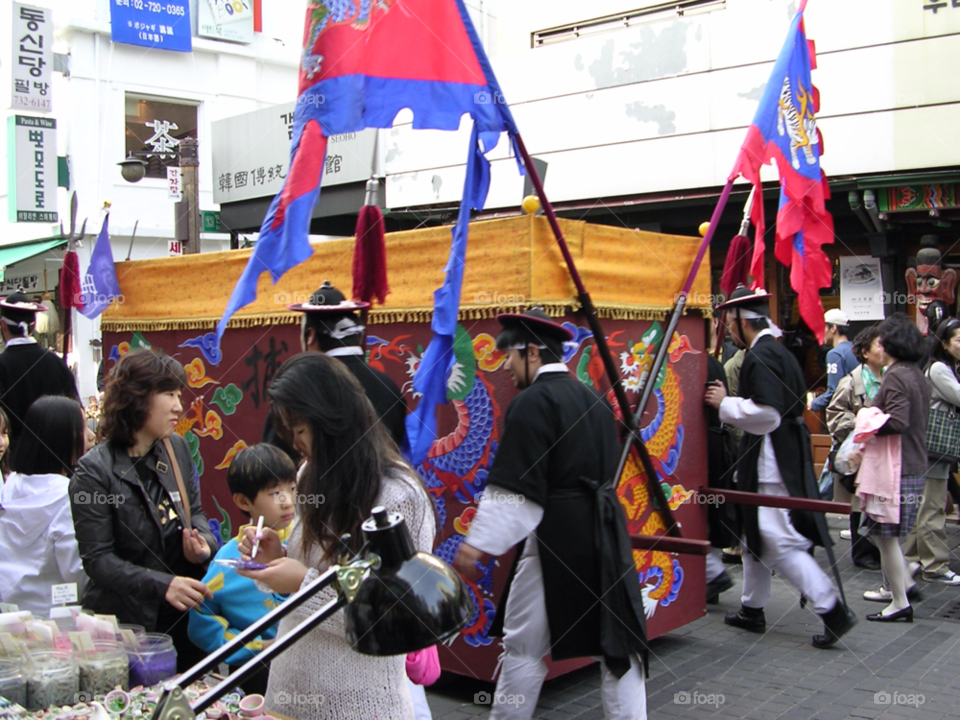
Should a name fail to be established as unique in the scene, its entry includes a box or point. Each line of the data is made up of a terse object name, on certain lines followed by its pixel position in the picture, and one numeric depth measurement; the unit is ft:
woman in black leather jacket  10.41
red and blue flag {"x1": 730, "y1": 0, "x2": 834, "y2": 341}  18.69
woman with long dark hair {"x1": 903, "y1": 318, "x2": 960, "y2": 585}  21.77
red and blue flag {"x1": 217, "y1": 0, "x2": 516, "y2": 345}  13.37
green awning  60.39
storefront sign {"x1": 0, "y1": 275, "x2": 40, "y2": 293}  64.95
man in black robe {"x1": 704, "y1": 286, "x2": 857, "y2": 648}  17.34
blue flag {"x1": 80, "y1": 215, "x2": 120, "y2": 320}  22.65
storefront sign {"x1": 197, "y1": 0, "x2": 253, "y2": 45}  65.77
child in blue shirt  9.95
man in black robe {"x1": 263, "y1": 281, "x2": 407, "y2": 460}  14.08
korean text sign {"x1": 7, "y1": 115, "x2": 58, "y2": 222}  54.90
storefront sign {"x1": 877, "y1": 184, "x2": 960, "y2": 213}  29.99
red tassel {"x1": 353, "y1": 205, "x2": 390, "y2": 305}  14.99
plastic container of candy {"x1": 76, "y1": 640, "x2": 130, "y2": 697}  7.84
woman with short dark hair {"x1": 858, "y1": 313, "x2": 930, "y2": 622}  19.01
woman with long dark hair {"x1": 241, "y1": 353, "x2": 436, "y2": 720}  7.36
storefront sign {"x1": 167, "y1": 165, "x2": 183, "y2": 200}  50.55
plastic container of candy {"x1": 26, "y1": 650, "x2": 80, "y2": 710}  7.63
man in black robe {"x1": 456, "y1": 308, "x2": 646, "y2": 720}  11.80
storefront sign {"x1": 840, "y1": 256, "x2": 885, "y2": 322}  32.37
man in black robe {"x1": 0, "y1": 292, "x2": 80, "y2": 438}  21.66
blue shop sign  52.01
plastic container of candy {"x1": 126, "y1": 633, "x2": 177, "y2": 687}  8.18
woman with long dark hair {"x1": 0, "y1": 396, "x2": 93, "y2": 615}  11.69
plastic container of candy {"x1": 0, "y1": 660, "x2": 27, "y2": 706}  7.50
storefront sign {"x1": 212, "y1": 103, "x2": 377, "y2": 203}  44.70
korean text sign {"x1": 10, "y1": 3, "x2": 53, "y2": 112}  51.75
